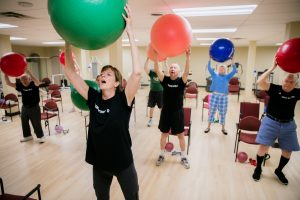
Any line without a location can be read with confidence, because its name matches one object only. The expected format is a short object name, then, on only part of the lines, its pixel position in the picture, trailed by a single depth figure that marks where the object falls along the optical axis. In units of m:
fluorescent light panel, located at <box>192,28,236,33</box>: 5.84
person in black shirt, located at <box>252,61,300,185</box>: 2.51
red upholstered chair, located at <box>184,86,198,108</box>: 6.88
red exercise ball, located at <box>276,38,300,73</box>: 2.07
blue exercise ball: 3.02
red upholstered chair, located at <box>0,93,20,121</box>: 5.73
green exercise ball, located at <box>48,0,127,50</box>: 1.08
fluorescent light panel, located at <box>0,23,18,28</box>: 4.97
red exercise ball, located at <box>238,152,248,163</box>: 3.33
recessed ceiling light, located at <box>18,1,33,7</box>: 2.98
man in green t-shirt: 5.18
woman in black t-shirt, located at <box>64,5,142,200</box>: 1.42
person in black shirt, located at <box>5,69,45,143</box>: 3.94
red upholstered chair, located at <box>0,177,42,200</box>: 1.74
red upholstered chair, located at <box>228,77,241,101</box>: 8.52
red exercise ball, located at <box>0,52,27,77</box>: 3.50
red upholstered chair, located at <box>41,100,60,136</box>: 4.83
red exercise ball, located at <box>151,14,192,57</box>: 1.92
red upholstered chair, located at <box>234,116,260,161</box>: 3.32
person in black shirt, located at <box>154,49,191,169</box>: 2.87
